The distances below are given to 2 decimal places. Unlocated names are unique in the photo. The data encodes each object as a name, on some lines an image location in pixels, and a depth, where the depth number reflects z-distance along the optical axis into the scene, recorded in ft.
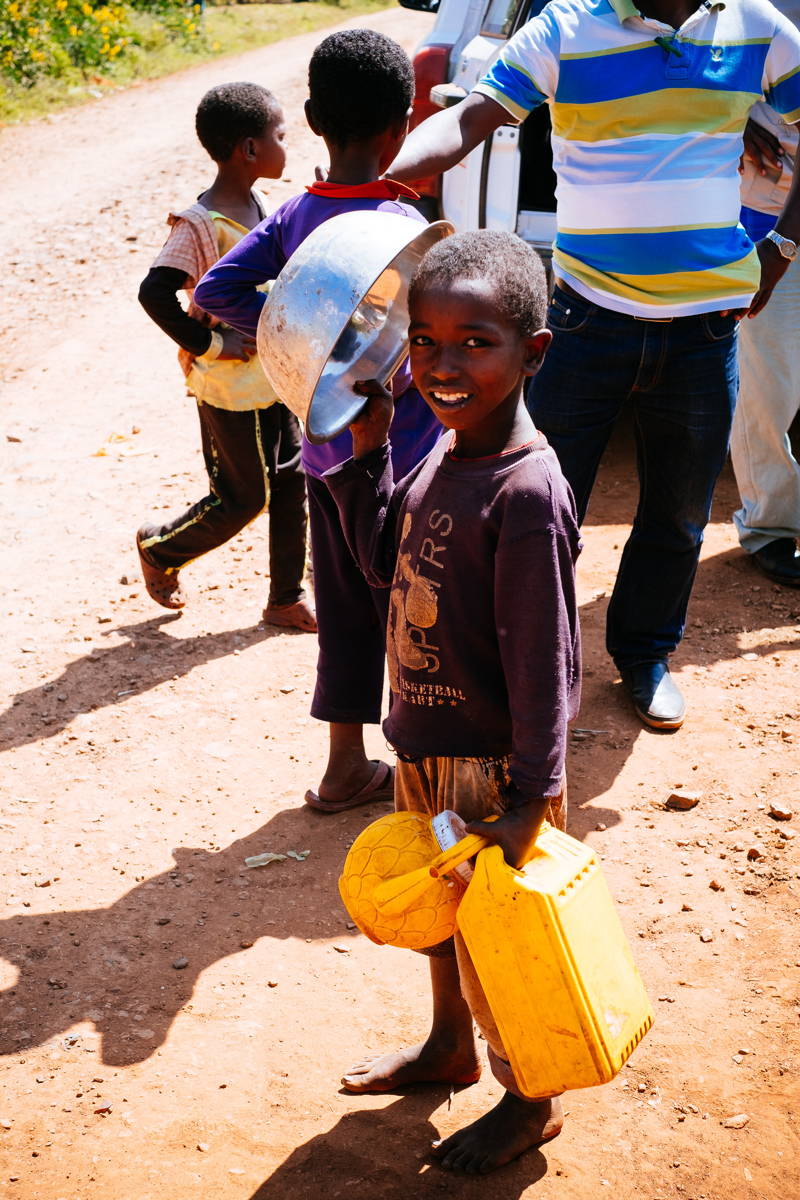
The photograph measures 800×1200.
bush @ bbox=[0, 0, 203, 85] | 46.19
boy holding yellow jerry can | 6.54
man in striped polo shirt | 10.20
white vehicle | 16.38
